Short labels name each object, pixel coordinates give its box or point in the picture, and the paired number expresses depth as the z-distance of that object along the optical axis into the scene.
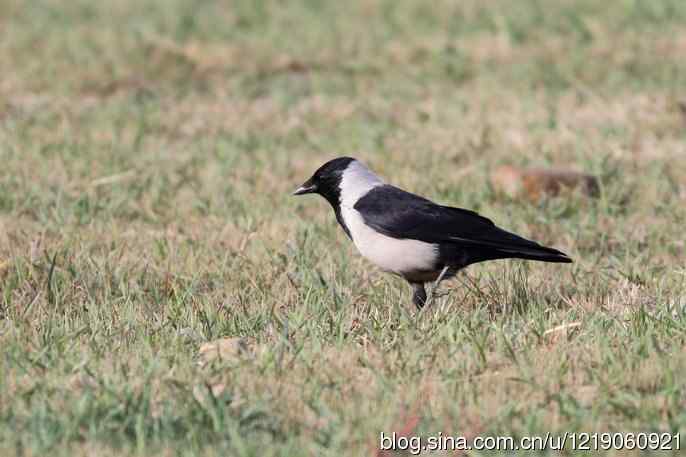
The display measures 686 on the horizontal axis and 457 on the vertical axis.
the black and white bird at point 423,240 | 11.34
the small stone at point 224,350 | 9.19
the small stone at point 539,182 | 16.14
